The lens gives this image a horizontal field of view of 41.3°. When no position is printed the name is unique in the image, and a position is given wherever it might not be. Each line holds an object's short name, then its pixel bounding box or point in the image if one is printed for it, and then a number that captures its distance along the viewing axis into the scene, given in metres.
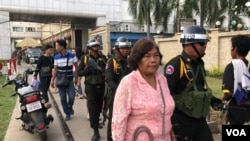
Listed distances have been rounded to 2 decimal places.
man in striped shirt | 6.97
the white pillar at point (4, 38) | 29.98
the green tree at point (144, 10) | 28.72
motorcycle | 5.37
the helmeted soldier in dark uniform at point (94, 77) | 5.57
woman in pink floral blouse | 2.37
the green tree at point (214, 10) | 25.15
